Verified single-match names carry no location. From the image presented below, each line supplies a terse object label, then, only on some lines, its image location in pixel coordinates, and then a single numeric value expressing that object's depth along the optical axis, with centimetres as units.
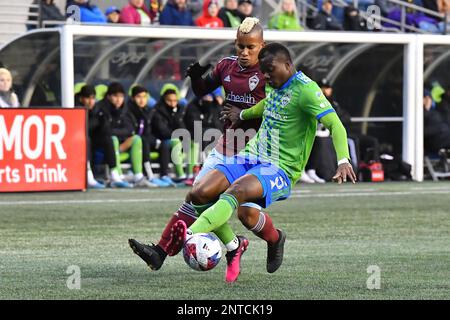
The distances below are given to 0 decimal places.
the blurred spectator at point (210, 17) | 2070
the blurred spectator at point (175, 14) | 2052
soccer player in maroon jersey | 852
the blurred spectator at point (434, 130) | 2192
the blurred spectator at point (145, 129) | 1950
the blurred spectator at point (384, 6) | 2330
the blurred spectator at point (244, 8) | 2130
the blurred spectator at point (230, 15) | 2100
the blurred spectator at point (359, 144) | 2088
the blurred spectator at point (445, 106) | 2231
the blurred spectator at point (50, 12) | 2009
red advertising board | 1731
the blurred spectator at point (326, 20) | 2162
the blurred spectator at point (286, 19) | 2105
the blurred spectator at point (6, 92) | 1783
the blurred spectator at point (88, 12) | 1927
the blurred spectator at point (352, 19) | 2162
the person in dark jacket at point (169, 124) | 1961
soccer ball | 804
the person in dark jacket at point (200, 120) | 1986
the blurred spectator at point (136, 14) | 2033
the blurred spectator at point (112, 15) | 2008
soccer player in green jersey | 829
